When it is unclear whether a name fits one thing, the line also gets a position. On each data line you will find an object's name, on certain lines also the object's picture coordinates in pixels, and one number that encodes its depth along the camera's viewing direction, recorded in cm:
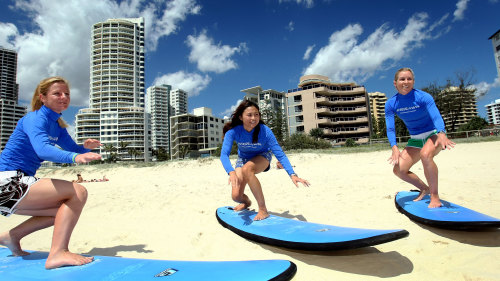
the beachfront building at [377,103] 14062
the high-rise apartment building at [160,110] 14725
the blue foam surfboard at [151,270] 192
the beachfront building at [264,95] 7581
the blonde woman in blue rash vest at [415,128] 402
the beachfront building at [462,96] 3872
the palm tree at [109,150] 8217
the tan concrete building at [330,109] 6259
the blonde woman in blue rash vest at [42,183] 241
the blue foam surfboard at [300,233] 229
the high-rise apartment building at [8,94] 11725
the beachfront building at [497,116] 19720
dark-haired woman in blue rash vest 413
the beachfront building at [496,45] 6000
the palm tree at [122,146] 8802
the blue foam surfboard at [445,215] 294
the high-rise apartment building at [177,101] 16988
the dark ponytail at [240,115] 439
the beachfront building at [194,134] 9256
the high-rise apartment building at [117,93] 9444
